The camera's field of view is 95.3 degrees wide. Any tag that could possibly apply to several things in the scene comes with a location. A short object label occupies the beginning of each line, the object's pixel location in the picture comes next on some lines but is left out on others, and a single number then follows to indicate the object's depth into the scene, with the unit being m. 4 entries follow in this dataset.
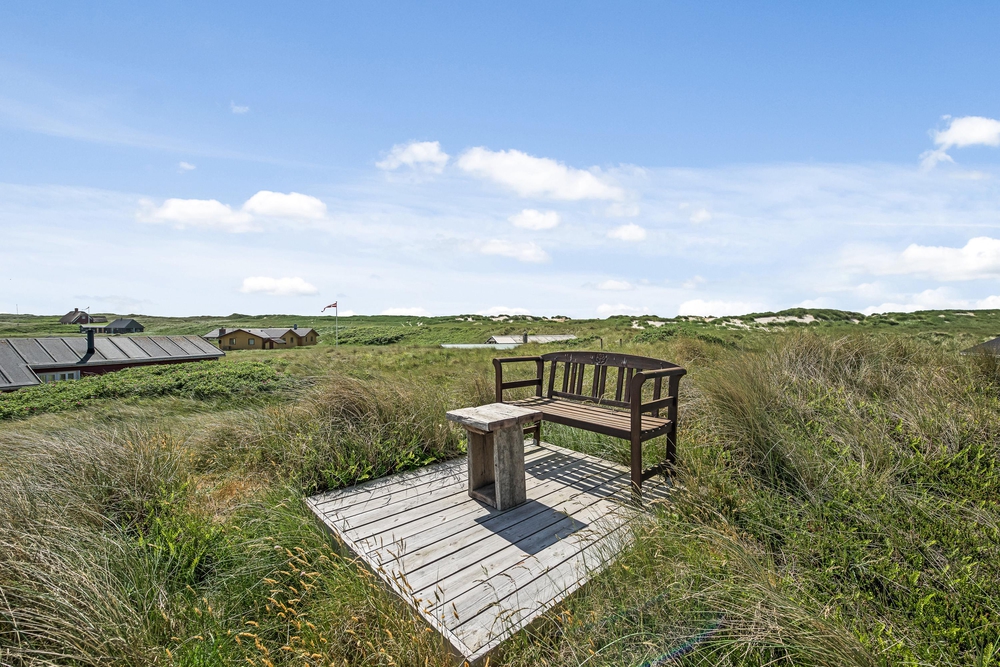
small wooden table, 3.65
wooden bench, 3.86
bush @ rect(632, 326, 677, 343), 16.05
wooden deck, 2.46
